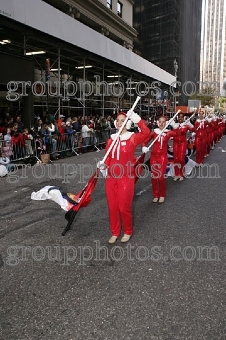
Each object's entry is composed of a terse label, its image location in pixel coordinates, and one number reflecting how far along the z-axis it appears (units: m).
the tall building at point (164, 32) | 53.09
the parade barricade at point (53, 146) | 10.20
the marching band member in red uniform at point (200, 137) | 11.07
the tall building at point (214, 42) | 154.25
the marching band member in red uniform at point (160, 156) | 6.49
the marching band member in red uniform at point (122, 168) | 4.45
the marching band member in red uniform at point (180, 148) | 8.76
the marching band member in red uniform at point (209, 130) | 13.20
